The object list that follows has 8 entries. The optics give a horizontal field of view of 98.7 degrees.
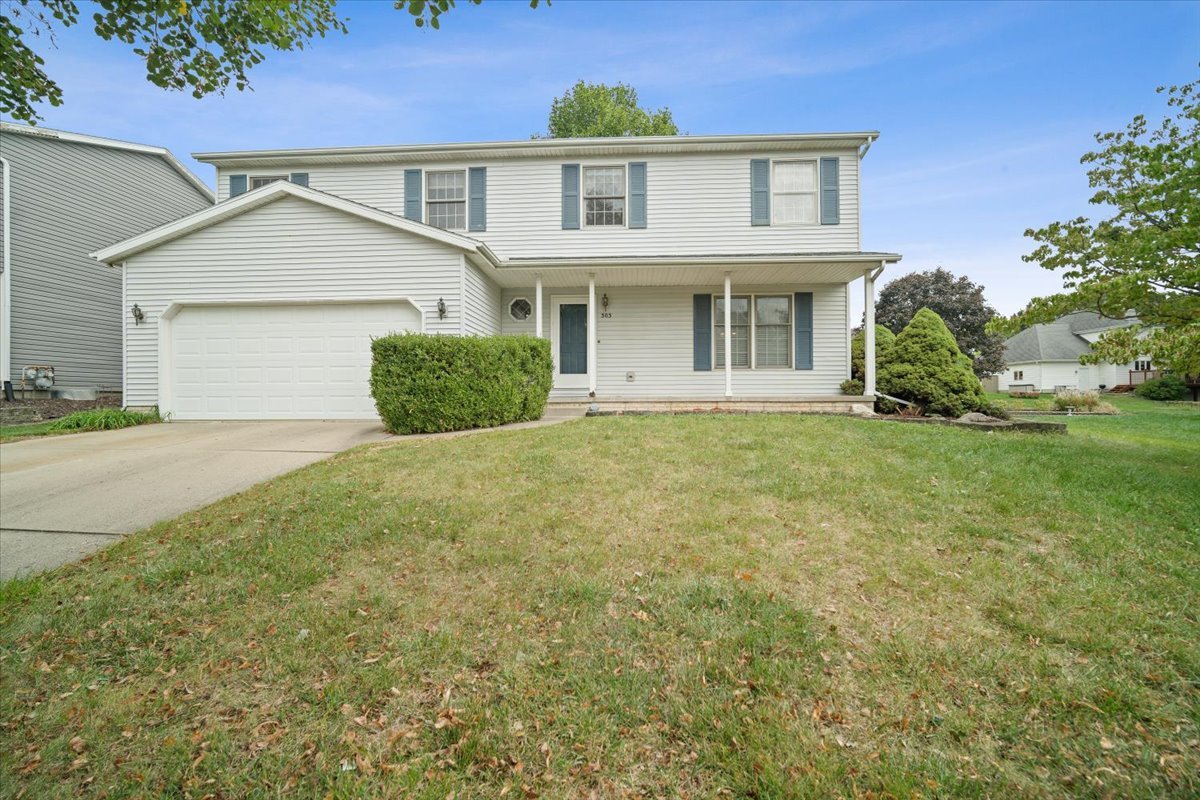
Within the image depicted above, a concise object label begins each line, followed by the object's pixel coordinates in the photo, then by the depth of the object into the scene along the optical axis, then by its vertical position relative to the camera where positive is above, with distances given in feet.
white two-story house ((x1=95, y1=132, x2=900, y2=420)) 32.24 +8.42
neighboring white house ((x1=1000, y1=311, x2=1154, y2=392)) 102.83 +6.88
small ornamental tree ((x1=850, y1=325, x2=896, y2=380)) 37.96 +3.21
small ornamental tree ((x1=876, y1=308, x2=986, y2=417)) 32.32 +1.47
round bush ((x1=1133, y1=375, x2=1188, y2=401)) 70.18 +0.66
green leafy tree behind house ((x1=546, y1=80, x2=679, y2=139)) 74.13 +42.06
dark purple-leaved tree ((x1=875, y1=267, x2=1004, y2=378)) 85.87 +14.79
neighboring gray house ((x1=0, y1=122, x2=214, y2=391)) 38.22 +12.74
